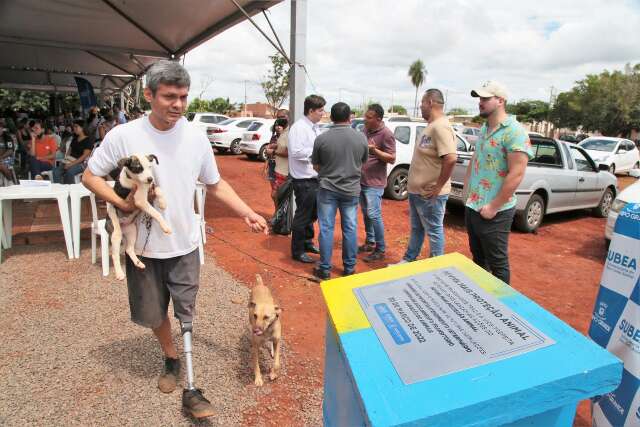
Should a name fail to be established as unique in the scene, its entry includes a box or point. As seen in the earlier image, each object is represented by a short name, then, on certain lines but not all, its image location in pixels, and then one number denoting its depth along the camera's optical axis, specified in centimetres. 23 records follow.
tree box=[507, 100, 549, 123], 4892
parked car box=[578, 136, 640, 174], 1456
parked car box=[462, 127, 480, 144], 2223
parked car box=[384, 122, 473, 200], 840
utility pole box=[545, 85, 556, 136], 4454
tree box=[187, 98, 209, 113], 4603
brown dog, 255
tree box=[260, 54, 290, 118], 2817
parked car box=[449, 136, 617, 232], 672
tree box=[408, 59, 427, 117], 7206
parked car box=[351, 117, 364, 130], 1040
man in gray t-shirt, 404
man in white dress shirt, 460
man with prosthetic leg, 202
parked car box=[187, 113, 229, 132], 1874
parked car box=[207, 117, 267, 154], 1684
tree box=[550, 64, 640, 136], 3256
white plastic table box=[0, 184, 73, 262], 456
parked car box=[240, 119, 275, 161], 1474
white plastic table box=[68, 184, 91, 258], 469
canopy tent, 630
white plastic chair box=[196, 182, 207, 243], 503
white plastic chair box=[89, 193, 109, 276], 416
